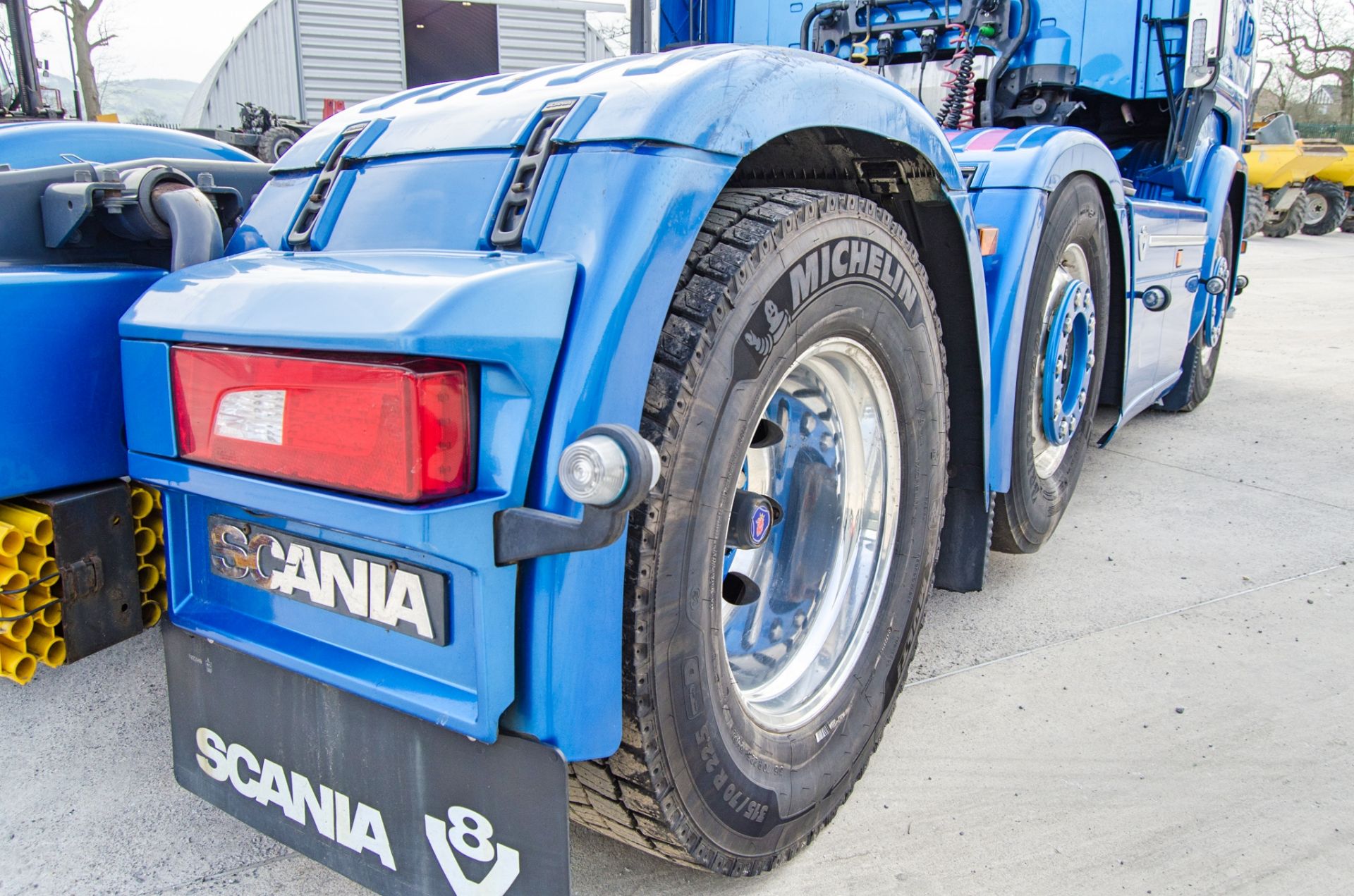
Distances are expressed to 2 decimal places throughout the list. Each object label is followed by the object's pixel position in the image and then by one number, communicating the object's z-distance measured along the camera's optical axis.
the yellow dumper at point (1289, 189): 17.98
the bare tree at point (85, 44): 19.09
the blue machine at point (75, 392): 1.48
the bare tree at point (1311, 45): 36.31
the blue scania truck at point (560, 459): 1.13
